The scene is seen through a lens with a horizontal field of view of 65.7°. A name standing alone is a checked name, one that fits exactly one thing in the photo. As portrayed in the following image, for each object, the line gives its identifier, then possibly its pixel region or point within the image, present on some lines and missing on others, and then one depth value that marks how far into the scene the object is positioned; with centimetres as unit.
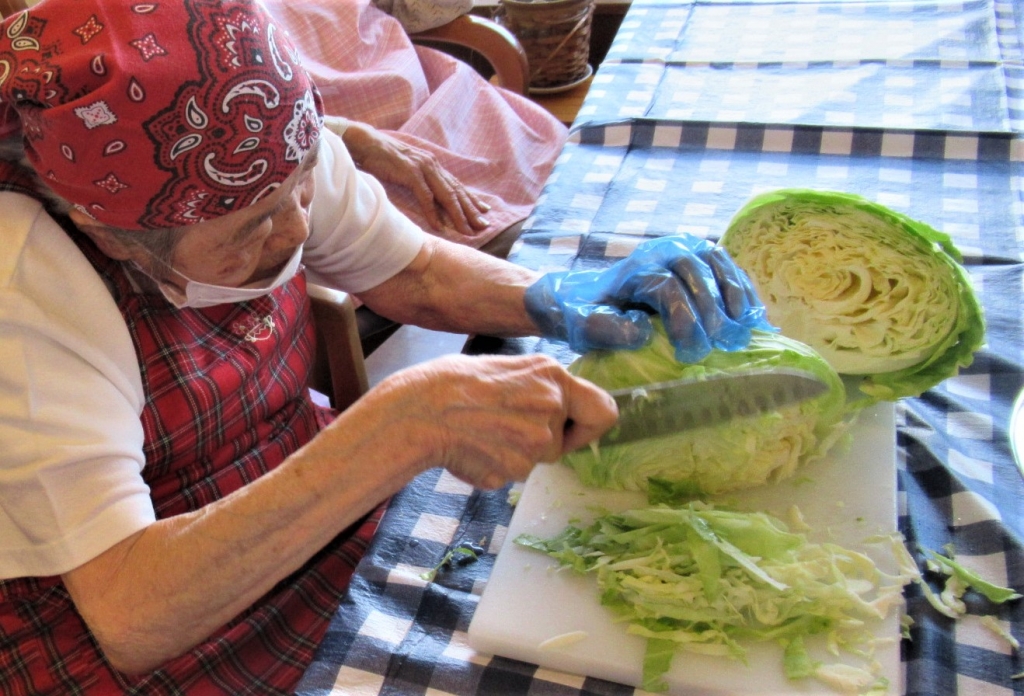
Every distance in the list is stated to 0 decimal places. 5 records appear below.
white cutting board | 84
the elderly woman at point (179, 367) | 85
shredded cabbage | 84
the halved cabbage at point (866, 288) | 102
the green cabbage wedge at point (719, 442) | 98
